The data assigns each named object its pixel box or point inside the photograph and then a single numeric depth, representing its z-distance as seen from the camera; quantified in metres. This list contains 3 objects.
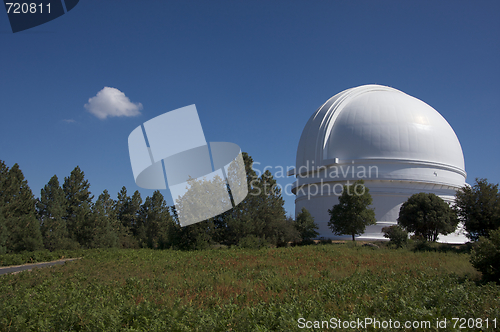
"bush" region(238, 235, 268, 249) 23.28
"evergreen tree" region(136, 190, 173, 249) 45.97
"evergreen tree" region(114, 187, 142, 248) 48.25
